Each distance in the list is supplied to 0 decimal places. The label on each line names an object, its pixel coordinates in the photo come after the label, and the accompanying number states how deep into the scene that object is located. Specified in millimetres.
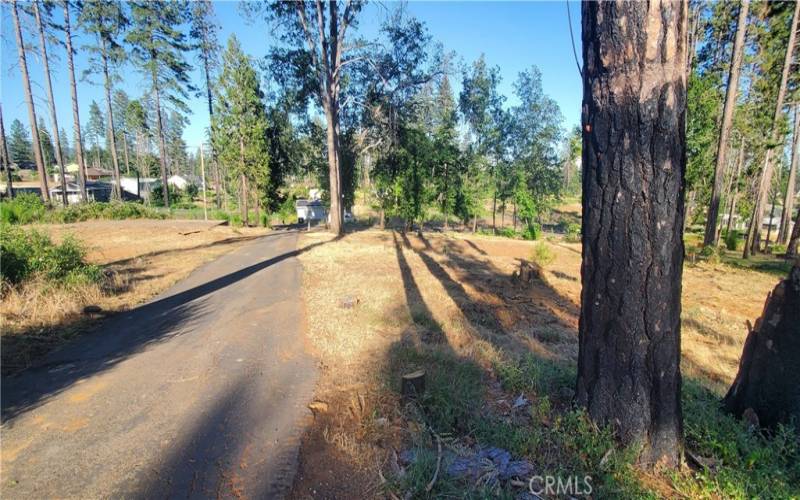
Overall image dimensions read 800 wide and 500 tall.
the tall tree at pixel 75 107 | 25312
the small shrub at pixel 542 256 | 11297
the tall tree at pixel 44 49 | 22891
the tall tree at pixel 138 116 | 33844
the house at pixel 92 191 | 44438
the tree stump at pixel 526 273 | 8874
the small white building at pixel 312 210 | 34031
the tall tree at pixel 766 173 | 14953
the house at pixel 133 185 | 54125
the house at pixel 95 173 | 59084
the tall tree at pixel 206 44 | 26141
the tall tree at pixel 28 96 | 21266
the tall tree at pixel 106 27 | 25969
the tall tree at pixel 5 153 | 25075
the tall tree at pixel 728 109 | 14062
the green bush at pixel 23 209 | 16875
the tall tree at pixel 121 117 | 55750
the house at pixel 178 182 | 65662
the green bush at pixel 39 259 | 6098
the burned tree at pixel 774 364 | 2520
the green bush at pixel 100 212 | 19406
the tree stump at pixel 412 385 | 3418
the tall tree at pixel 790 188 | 18639
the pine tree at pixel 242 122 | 22906
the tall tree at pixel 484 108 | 31406
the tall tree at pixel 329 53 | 17203
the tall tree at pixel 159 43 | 25688
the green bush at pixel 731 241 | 19453
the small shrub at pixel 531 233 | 25075
